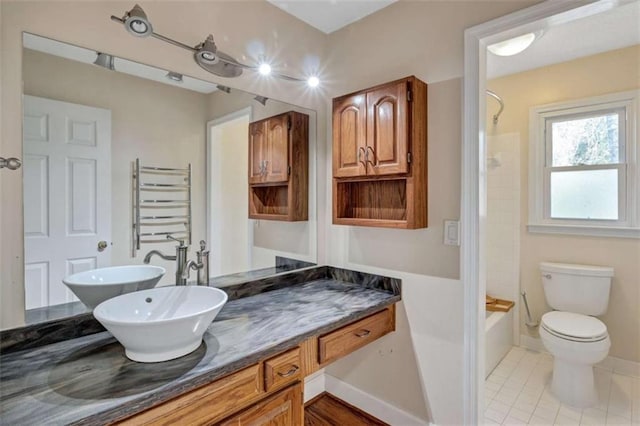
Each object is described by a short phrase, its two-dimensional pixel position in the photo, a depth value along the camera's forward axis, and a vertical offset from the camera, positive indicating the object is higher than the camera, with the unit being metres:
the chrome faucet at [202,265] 1.64 -0.27
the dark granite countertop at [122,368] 0.83 -0.48
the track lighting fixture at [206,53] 1.29 +0.77
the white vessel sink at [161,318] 0.96 -0.36
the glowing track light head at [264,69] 1.88 +0.83
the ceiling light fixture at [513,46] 1.81 +0.96
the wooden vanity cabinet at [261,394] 0.95 -0.61
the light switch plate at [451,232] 1.62 -0.10
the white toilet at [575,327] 2.05 -0.76
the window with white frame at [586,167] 2.41 +0.36
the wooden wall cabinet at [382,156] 1.64 +0.30
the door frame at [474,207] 1.54 +0.02
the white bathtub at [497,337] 2.43 -0.99
